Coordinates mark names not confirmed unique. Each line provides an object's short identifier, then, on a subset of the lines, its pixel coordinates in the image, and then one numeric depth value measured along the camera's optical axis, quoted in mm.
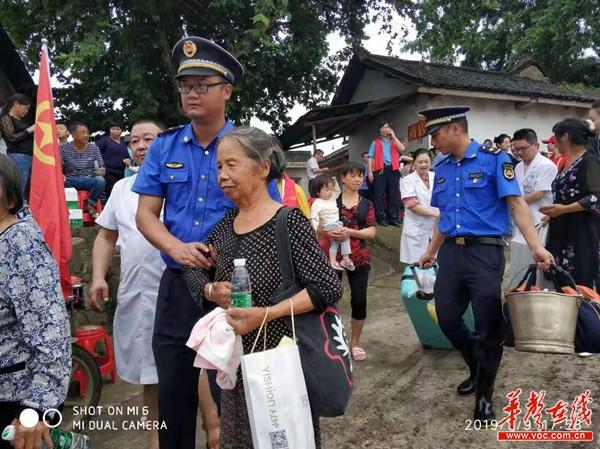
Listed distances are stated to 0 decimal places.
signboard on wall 13430
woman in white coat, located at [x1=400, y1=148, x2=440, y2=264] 5504
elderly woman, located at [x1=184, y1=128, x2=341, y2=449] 1887
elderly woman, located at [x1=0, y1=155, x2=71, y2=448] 1797
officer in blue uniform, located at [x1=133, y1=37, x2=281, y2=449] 2332
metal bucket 2939
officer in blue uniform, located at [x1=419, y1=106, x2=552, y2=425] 3350
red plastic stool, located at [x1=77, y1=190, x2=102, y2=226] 6086
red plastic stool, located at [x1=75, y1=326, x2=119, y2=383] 3885
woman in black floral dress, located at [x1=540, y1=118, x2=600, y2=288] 4094
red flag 3420
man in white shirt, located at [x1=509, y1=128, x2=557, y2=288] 5215
